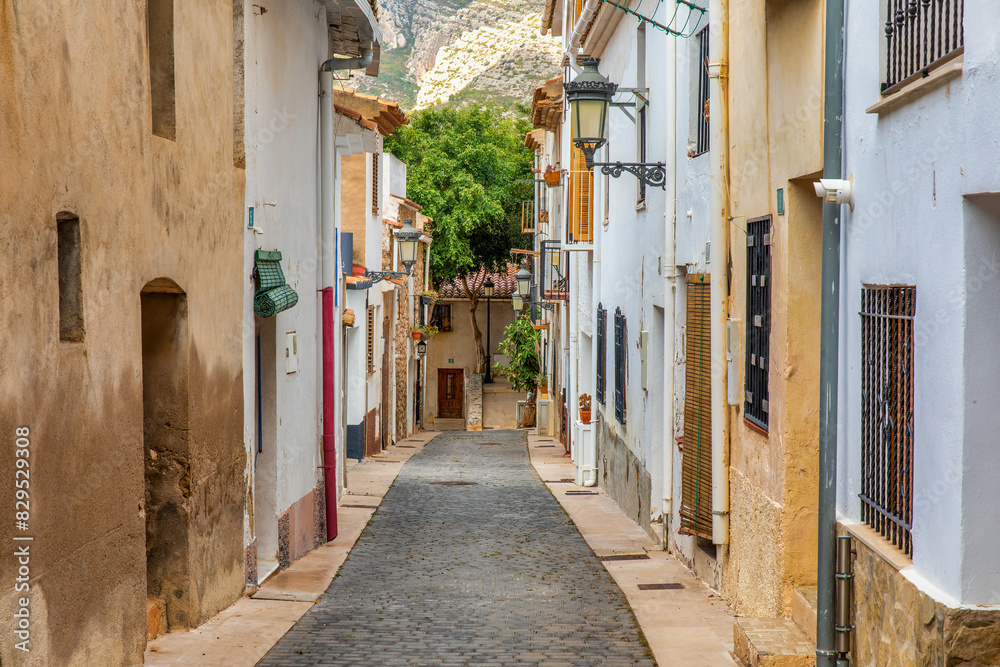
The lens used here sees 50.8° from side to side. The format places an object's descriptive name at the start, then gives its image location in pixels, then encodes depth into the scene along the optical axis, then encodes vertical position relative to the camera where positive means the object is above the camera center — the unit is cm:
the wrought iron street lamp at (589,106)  1071 +203
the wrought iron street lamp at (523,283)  3209 +68
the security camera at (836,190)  572 +62
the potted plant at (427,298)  3543 +26
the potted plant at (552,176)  2553 +316
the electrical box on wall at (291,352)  1057 -46
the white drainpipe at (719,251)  855 +44
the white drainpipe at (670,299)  1077 +5
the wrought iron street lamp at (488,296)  4416 +37
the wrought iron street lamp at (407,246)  2333 +135
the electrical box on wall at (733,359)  827 -44
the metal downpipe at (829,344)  562 -22
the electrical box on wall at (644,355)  1242 -61
